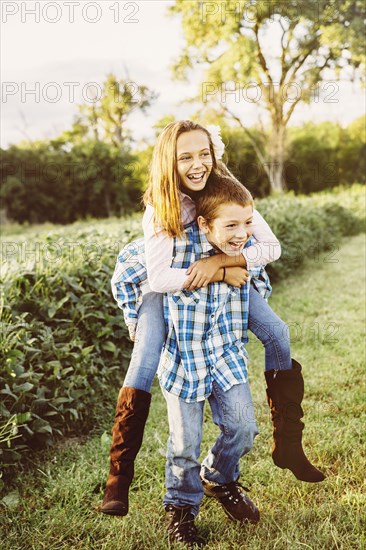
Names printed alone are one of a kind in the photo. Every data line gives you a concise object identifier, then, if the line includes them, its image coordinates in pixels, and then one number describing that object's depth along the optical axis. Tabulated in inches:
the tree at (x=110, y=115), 1378.0
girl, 89.3
